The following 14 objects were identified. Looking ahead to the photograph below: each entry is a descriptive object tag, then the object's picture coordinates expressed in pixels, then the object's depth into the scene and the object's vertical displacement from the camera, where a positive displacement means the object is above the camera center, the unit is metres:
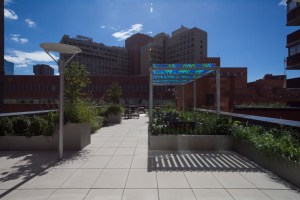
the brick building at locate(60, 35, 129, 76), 118.43 +24.19
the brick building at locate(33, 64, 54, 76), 124.69 +16.96
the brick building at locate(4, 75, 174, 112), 63.00 +3.61
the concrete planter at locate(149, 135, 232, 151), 7.86 -1.28
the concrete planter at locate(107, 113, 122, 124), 17.95 -1.16
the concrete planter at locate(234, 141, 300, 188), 4.66 -1.36
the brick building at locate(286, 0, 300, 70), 25.46 +7.03
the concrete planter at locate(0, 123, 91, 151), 7.80 -1.27
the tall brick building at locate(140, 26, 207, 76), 113.94 +28.25
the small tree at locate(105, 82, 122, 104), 20.97 +0.68
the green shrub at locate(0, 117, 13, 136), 7.87 -0.82
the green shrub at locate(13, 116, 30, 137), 7.95 -0.79
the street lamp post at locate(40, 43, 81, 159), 6.34 +0.98
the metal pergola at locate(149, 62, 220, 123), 9.27 +1.38
